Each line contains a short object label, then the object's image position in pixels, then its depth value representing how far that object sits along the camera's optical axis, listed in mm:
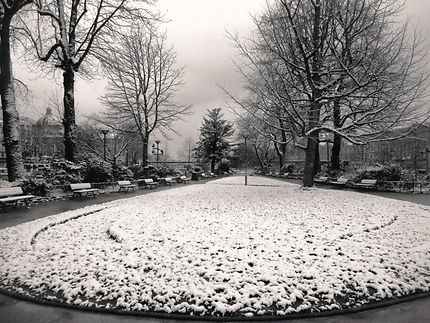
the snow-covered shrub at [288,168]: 36284
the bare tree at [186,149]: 84988
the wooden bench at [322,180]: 21681
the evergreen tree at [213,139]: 45312
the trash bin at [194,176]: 31334
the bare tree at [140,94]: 26641
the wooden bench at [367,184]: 16438
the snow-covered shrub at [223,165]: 45812
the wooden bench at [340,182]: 18928
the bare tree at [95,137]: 31800
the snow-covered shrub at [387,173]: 17125
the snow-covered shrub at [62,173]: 15023
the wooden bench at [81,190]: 13948
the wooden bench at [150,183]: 20859
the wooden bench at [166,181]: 23878
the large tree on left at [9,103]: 14070
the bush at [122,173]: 21625
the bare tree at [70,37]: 15414
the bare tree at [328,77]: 12656
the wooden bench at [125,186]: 17819
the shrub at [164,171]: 26378
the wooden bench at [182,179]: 26705
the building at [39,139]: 51156
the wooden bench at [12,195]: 10508
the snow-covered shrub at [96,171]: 18000
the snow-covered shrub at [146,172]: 24522
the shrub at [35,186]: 12828
